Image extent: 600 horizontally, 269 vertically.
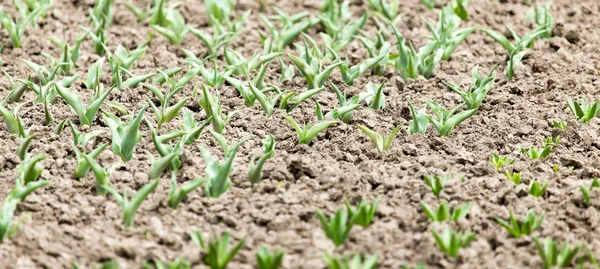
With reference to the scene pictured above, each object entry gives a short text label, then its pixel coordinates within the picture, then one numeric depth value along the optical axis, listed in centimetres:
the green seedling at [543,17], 930
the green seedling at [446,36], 873
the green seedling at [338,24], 904
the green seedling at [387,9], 976
